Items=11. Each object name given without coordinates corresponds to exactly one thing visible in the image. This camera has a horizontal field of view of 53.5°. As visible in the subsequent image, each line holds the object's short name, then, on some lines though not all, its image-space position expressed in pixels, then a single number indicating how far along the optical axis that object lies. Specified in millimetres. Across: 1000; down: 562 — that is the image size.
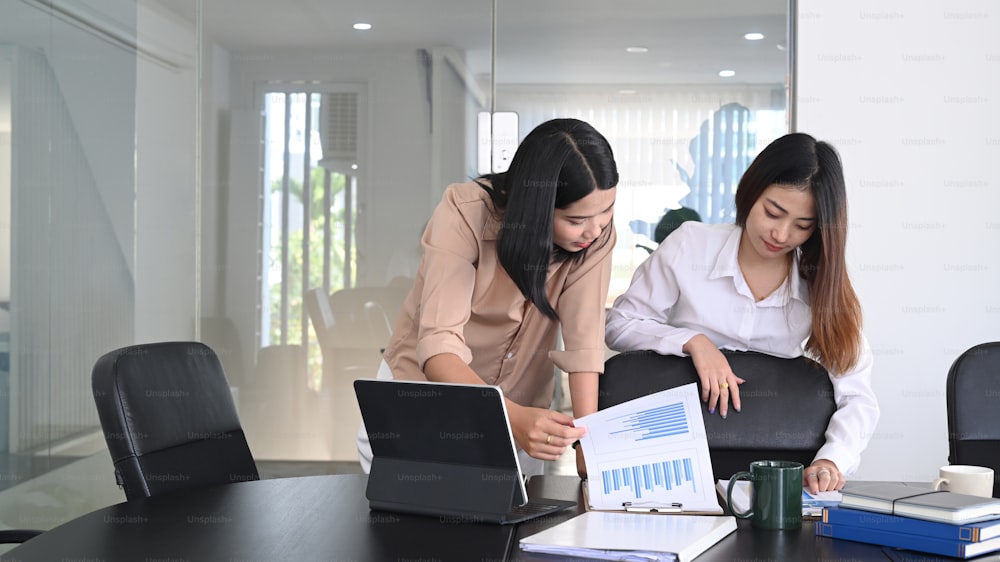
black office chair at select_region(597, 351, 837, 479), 2182
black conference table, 1505
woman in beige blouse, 2016
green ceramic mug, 1658
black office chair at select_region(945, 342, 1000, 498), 2279
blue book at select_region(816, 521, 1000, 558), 1489
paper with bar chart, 1763
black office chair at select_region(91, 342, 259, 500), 1981
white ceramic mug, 1780
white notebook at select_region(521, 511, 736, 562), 1469
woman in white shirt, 2182
